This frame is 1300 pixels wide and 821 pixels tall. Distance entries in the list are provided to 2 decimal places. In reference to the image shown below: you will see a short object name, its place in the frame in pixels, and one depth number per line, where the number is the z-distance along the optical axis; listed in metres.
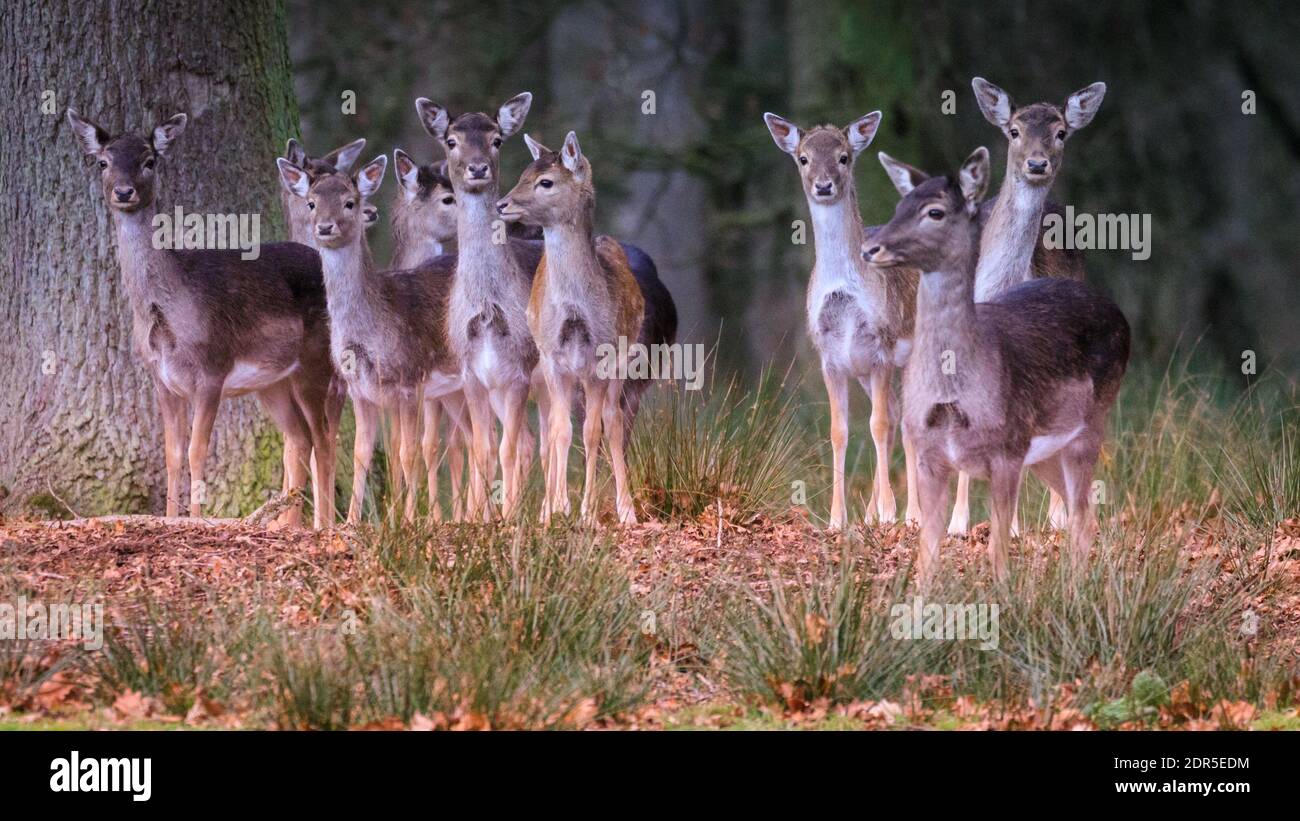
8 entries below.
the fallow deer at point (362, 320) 10.09
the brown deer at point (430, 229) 11.27
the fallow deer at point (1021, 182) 10.73
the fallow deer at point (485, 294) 10.31
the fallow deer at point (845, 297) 10.46
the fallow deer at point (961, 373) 8.22
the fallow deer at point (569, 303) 10.21
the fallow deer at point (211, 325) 10.05
